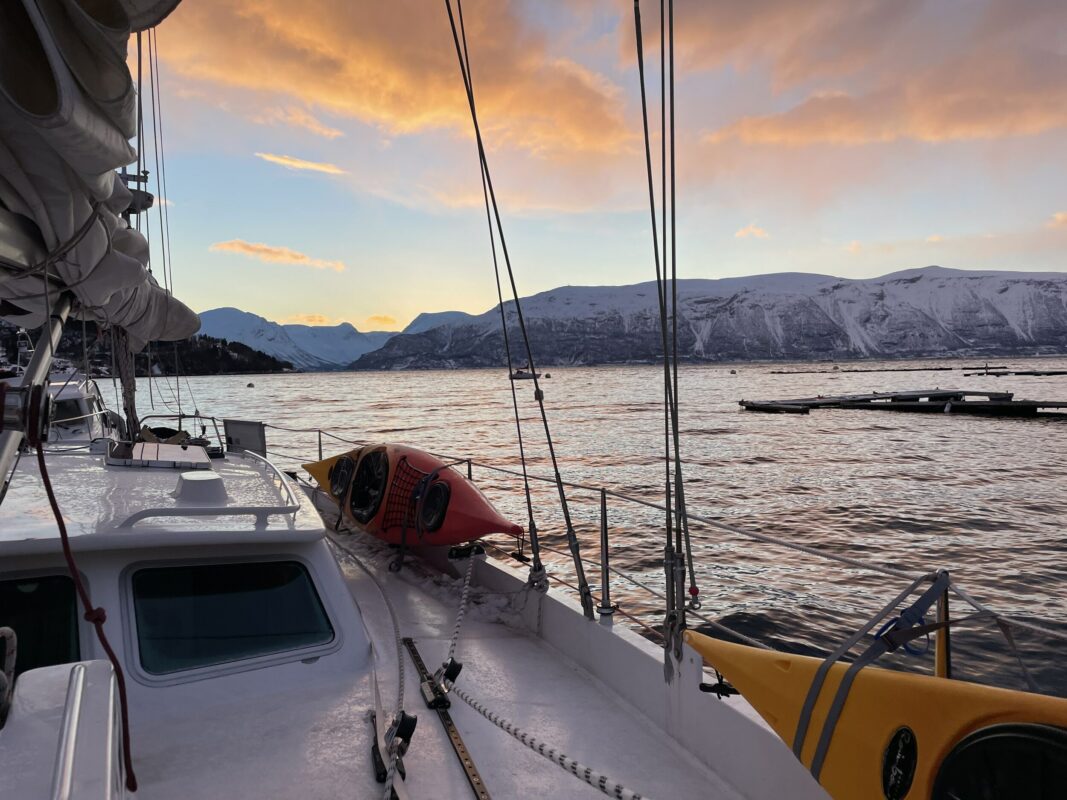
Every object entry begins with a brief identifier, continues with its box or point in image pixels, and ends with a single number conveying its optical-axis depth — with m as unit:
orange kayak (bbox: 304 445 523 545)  7.45
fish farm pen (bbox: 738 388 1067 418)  42.59
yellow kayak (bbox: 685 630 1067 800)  2.01
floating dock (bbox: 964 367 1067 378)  107.44
